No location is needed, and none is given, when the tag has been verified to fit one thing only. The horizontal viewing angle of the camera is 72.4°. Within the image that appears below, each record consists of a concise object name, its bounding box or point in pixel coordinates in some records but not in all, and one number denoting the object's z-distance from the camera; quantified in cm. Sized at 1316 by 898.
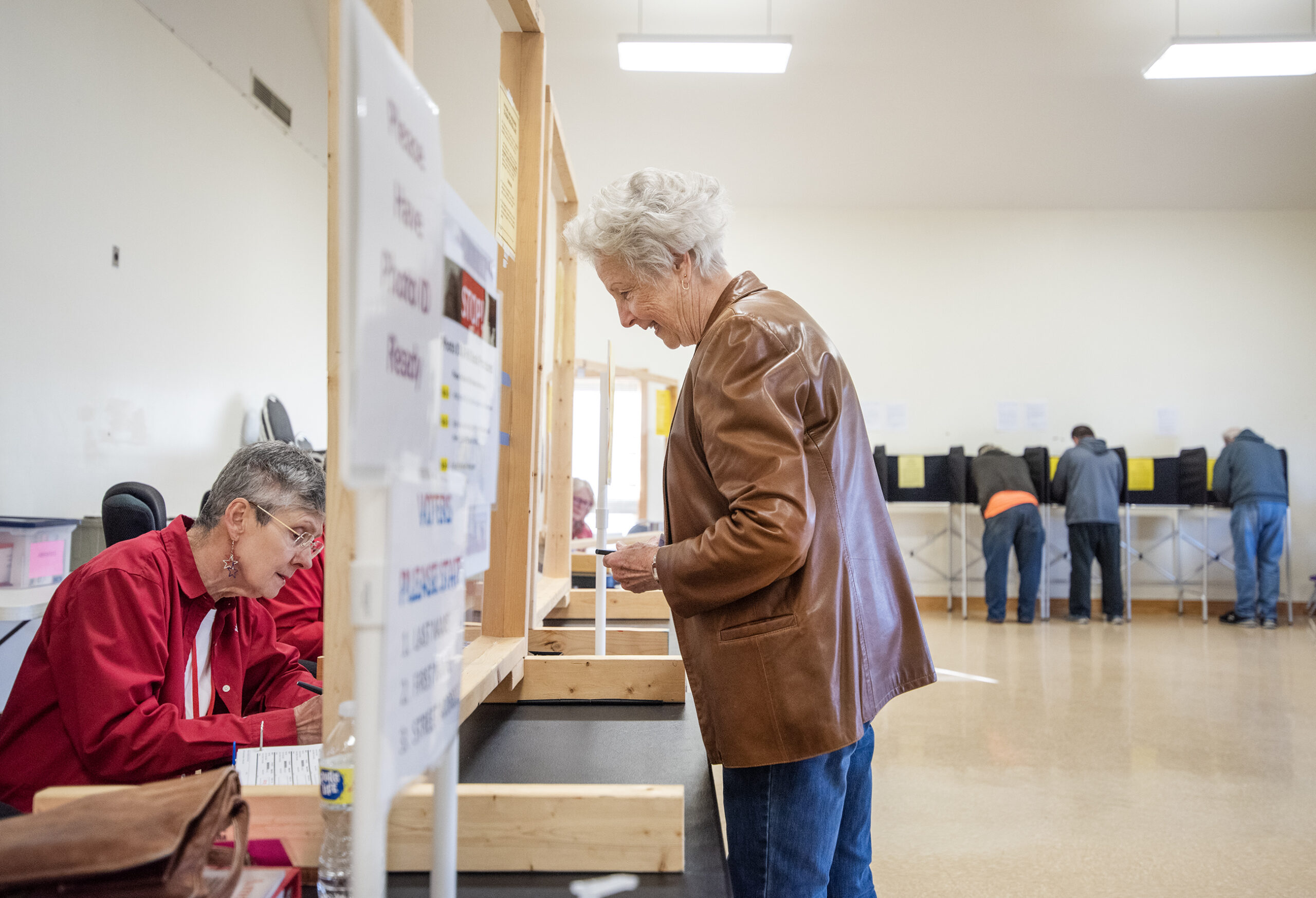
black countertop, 100
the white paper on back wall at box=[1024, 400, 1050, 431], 812
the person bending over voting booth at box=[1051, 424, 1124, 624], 720
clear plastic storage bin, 284
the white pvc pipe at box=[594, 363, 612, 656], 209
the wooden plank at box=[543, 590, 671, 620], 279
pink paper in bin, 289
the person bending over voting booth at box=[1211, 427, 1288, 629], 718
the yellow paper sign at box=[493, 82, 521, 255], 166
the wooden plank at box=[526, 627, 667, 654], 219
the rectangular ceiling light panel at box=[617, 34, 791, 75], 515
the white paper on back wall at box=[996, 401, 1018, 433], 812
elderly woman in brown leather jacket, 117
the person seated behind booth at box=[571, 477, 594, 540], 506
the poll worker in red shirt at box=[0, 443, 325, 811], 125
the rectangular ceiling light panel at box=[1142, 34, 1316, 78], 514
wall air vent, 537
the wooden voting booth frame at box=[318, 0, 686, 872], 103
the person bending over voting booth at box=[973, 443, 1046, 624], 722
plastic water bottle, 92
